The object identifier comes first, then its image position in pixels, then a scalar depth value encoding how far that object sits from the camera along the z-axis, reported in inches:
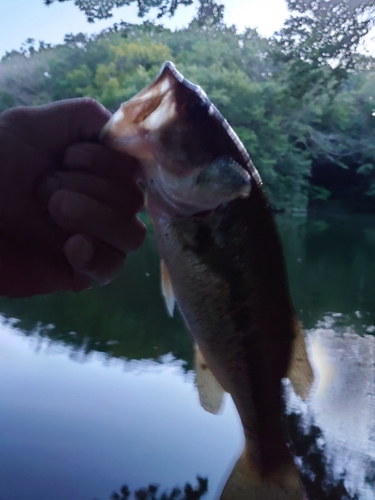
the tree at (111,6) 122.5
